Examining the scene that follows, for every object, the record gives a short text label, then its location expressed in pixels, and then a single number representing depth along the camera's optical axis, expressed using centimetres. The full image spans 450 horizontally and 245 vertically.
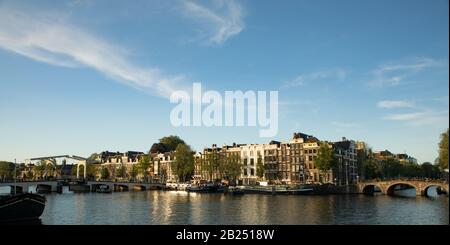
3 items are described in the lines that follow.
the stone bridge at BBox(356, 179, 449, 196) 6050
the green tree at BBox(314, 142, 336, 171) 6775
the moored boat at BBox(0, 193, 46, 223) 2564
